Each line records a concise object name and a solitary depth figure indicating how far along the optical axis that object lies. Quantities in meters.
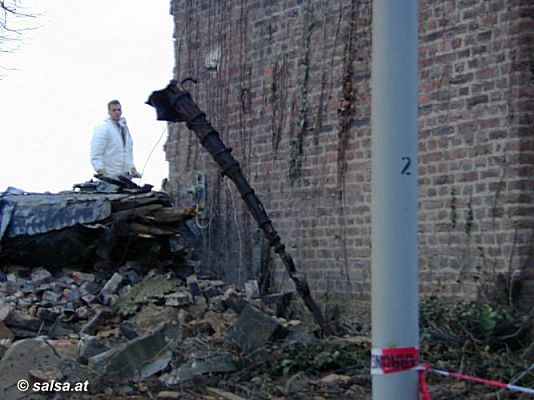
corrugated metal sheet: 12.10
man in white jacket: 13.57
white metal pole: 4.34
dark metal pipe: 10.24
